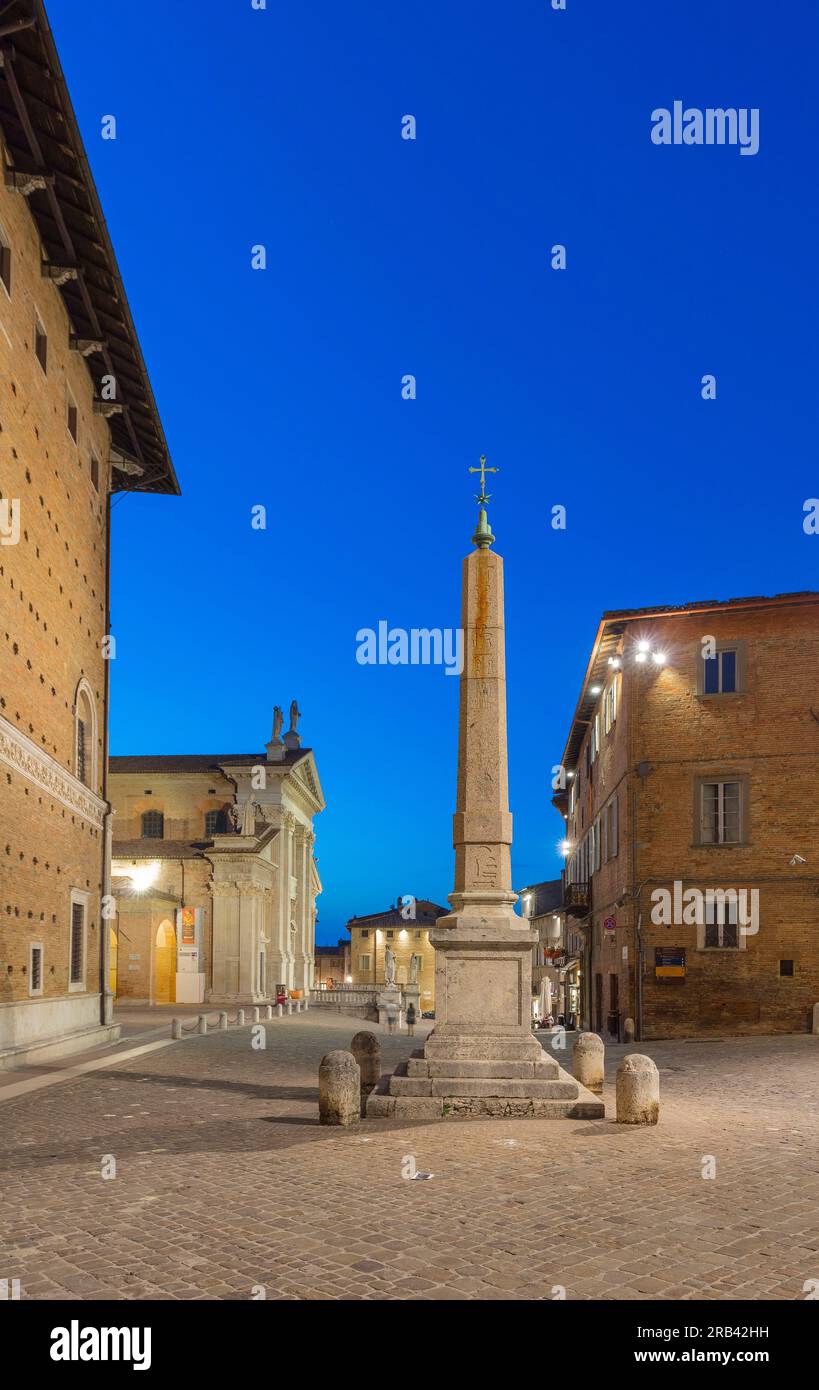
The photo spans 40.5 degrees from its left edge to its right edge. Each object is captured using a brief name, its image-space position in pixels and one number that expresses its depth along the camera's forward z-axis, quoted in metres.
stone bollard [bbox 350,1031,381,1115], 13.77
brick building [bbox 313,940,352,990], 131.62
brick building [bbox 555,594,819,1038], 24.67
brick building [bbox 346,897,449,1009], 102.00
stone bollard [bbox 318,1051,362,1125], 11.05
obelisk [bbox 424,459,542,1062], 11.94
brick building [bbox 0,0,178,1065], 18.47
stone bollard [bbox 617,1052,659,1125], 10.98
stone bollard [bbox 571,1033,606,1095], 14.09
